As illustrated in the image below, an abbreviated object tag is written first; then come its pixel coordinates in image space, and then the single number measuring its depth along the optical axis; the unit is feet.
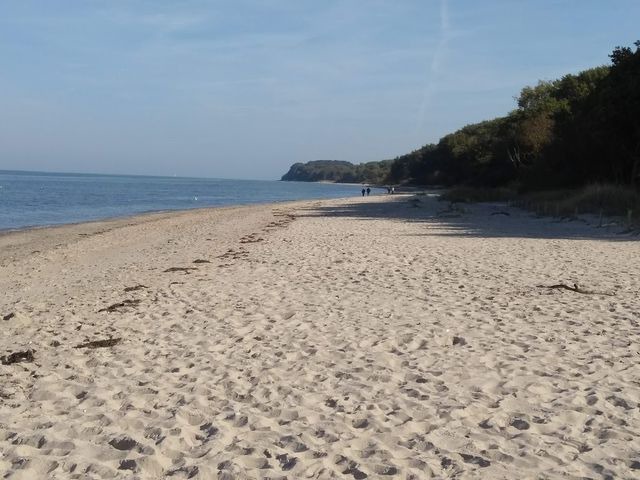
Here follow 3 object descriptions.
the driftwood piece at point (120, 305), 29.88
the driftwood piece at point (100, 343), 23.30
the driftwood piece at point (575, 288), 30.86
